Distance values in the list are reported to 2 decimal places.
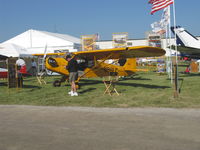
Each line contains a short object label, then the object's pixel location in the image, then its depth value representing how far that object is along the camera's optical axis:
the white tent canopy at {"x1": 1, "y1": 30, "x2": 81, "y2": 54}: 31.67
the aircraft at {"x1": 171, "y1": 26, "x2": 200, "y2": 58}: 21.75
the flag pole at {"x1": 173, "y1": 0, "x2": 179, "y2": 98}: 8.71
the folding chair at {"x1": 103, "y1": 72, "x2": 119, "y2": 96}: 10.29
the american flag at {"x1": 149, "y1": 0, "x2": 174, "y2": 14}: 11.48
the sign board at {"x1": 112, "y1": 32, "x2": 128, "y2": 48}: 35.03
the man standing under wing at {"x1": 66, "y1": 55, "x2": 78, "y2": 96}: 10.12
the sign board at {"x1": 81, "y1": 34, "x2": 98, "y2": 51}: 38.23
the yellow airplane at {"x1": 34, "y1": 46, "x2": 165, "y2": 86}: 12.21
